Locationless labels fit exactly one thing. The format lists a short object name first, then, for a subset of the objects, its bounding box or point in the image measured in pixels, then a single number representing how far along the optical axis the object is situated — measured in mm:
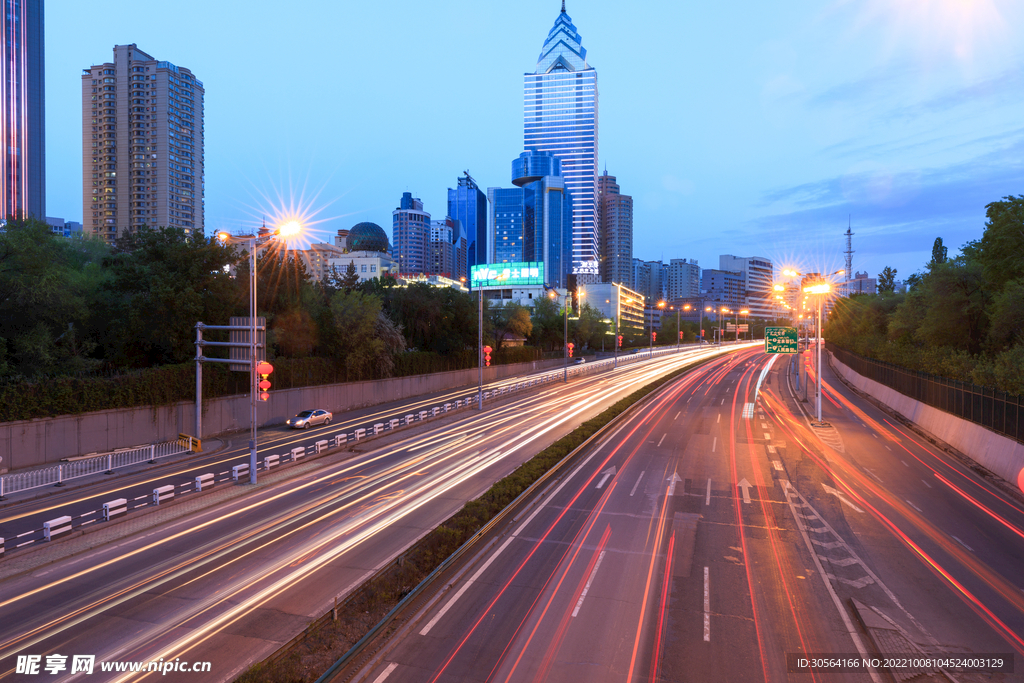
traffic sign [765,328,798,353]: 45472
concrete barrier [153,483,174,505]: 18453
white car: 36281
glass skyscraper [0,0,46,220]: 168875
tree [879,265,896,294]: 122350
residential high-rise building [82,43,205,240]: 144250
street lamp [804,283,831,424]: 36500
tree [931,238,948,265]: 85556
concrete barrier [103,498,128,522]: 17188
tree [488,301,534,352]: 78188
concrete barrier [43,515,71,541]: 15398
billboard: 131000
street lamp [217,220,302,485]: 21906
